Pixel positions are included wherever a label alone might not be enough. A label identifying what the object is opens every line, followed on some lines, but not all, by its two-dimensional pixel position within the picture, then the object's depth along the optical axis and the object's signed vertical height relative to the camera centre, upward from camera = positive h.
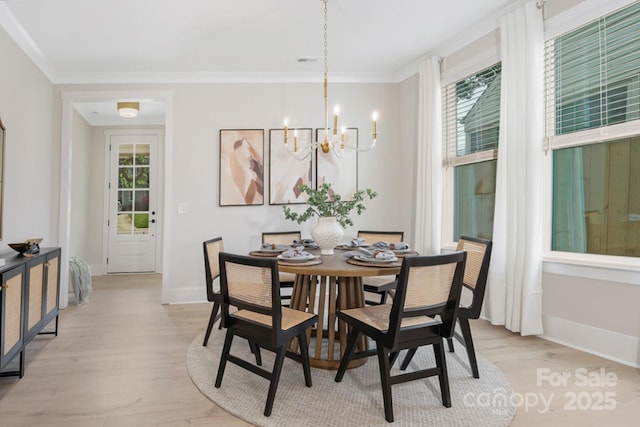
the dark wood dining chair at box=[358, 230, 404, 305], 2.83 -0.53
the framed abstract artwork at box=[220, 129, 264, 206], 4.12 +0.55
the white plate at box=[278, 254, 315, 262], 2.15 -0.26
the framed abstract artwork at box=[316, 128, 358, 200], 4.19 +0.57
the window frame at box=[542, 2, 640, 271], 2.39 +0.55
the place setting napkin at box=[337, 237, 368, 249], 2.87 -0.23
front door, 5.79 +0.22
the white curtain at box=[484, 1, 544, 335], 2.76 +0.30
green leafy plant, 2.53 +0.09
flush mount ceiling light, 4.86 +1.43
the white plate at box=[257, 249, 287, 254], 2.50 -0.25
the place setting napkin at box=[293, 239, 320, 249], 2.91 -0.23
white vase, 2.56 -0.12
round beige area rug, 1.76 -0.99
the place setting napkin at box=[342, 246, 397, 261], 2.16 -0.25
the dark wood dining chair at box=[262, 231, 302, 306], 3.41 -0.21
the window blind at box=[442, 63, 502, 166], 3.32 +1.00
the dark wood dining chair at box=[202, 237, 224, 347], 2.65 -0.45
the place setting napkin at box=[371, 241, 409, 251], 2.63 -0.22
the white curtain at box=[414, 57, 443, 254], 3.73 +0.65
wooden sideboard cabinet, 2.00 -0.57
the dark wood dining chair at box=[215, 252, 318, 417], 1.78 -0.56
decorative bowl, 2.62 -0.26
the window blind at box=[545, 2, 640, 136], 2.36 +1.03
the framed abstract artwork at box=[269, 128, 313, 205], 4.16 +0.54
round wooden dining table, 2.05 -0.54
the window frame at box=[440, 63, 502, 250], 3.75 +0.47
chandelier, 4.09 +0.79
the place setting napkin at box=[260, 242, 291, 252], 2.59 -0.24
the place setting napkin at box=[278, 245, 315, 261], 2.16 -0.25
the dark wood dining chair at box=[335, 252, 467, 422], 1.72 -0.50
